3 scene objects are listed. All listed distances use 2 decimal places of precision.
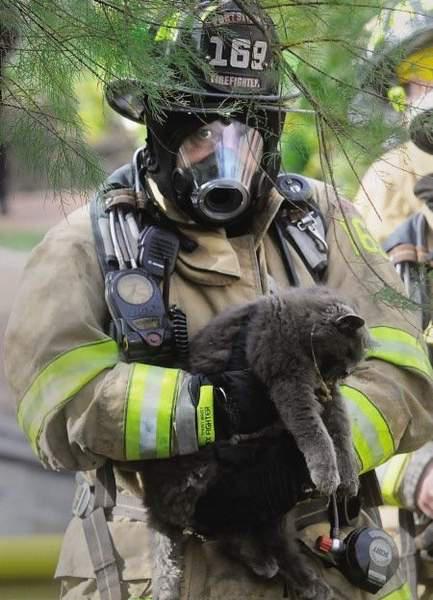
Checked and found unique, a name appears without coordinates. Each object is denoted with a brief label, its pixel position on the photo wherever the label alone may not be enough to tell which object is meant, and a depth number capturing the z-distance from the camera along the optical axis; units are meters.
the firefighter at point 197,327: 6.92
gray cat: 6.94
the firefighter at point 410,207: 7.11
